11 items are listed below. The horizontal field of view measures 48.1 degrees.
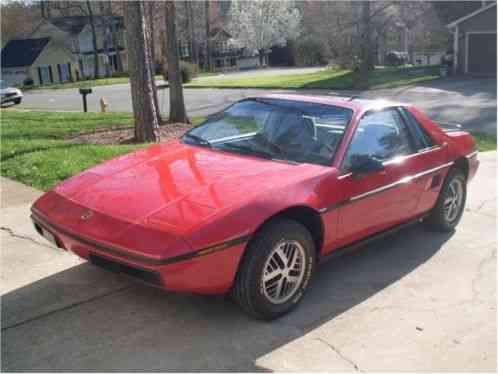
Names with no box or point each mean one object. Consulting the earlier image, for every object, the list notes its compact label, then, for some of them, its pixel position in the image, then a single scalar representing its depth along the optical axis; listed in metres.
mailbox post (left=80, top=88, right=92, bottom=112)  18.70
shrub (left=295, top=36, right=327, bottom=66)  59.34
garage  33.34
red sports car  3.37
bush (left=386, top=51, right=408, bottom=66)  46.59
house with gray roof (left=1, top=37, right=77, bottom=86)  52.09
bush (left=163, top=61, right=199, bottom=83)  38.38
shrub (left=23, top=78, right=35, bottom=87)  51.76
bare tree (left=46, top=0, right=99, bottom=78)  54.61
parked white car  25.53
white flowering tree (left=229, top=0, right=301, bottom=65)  68.56
